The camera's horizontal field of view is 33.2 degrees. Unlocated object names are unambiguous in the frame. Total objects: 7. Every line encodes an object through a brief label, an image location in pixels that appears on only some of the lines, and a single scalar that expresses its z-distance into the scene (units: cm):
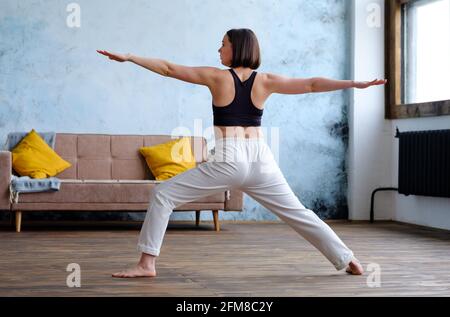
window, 658
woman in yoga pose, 358
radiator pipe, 739
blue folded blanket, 596
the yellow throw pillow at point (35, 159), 627
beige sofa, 602
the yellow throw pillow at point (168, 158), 658
